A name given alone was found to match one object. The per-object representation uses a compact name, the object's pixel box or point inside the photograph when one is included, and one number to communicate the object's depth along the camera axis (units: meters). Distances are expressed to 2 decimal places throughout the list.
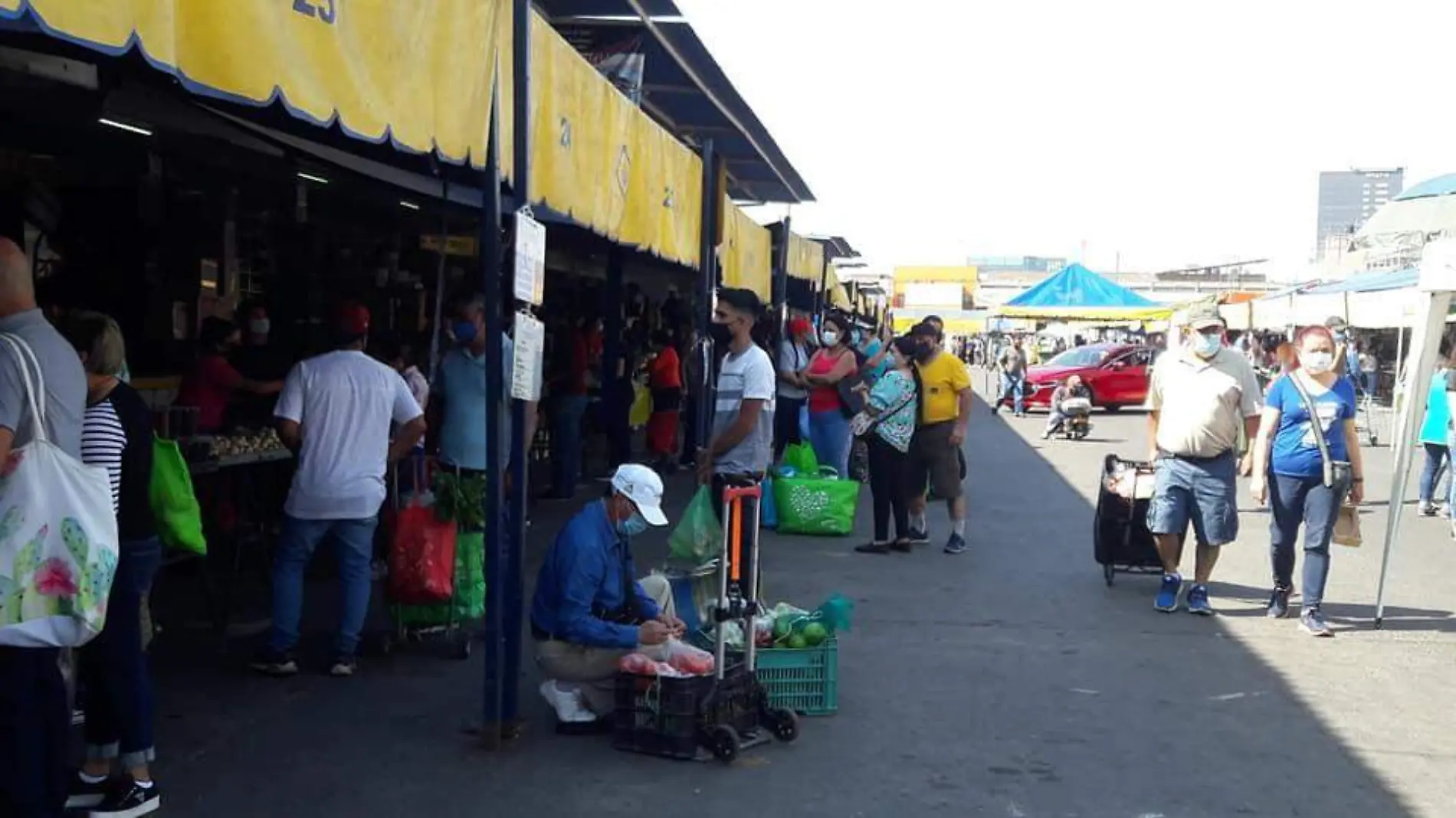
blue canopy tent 29.19
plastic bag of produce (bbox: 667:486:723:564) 6.98
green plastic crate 6.37
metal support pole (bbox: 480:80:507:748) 5.58
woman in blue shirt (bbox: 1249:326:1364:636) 8.35
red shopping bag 7.05
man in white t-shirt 6.60
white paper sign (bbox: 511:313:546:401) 5.59
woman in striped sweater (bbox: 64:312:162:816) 4.70
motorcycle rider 23.69
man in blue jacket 5.80
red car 31.22
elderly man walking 8.59
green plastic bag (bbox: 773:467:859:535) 11.86
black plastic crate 5.73
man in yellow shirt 10.80
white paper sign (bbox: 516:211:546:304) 5.54
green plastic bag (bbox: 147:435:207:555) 5.57
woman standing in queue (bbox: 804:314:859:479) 12.45
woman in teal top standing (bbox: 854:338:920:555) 10.62
